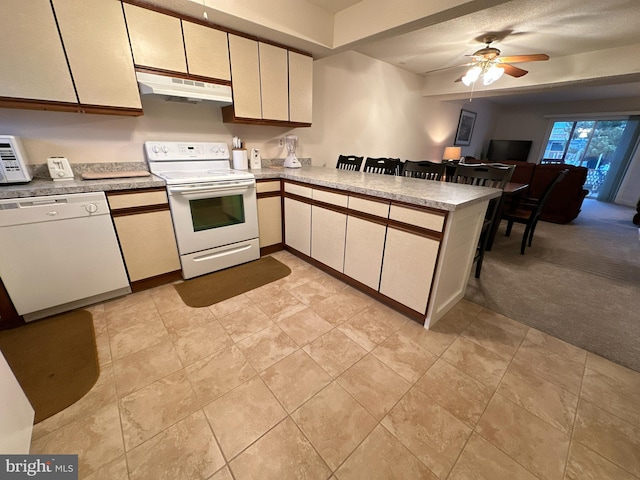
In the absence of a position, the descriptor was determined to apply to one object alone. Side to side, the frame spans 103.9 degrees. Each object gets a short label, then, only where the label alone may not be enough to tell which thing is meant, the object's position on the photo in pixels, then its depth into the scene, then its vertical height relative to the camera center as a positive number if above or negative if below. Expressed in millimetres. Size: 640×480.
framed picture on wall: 6040 +665
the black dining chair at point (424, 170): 2579 -162
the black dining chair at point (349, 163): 3168 -141
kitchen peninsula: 1597 -534
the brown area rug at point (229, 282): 2102 -1183
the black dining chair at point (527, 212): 2883 -677
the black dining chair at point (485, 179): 2267 -214
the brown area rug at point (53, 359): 1288 -1227
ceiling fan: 2877 +1047
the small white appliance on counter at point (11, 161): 1598 -127
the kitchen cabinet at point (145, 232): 1881 -663
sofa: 4113 -476
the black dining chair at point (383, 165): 2912 -148
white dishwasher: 1563 -715
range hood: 1907 +441
